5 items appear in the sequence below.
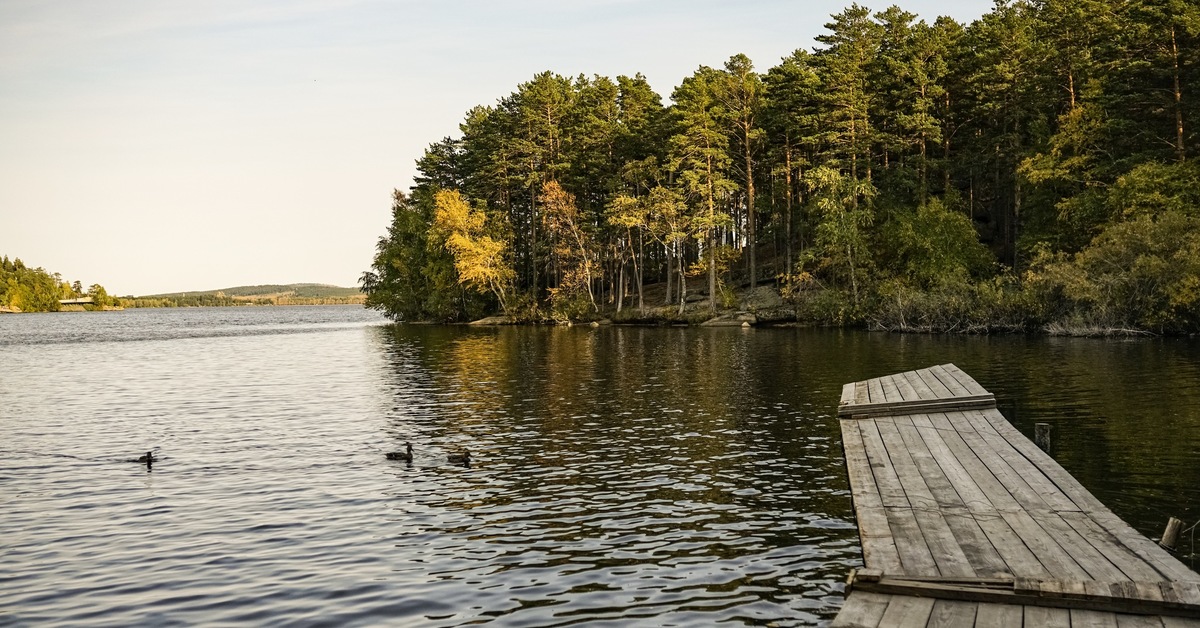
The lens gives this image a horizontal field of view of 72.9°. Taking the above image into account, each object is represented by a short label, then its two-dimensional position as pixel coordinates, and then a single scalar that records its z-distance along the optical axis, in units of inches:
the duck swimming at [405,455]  762.2
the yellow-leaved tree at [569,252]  3125.0
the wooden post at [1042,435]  643.5
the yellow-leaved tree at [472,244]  3255.4
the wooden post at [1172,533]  402.9
